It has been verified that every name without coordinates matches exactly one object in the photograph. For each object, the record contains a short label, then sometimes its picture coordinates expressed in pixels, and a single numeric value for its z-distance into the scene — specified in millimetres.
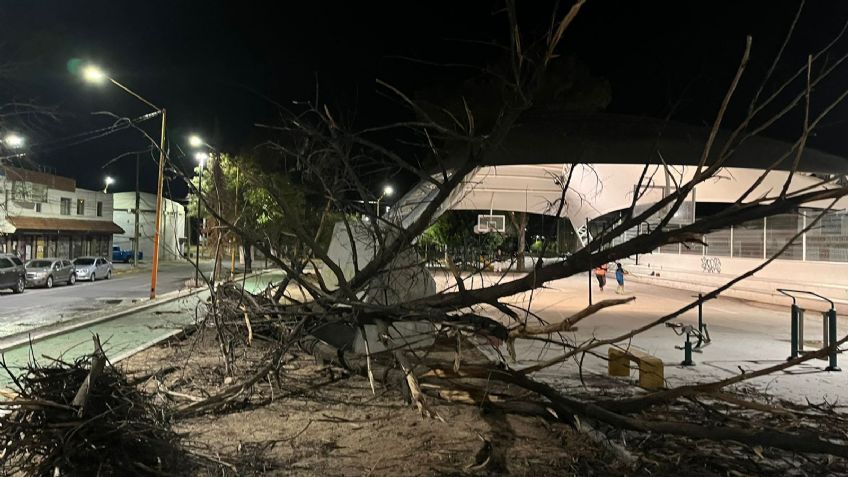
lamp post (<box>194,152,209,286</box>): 20538
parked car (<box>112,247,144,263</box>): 49875
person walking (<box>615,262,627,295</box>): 19745
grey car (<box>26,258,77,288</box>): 23328
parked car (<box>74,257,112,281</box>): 28047
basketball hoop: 31969
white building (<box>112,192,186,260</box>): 54000
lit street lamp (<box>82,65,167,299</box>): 12727
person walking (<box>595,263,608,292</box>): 21250
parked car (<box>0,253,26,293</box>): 20438
